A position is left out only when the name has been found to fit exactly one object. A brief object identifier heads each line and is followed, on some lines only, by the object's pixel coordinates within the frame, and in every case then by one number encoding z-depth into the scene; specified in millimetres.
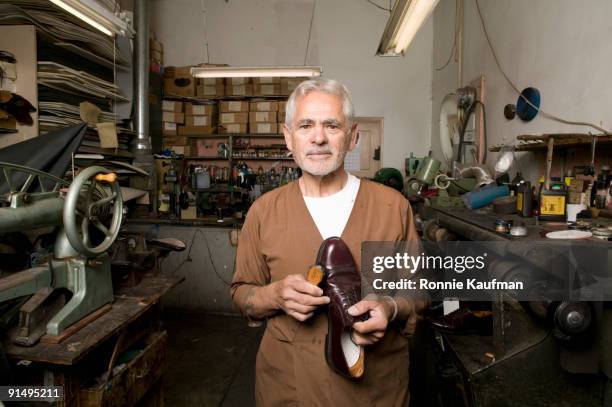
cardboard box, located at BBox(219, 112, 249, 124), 5531
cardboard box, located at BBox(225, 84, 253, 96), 5453
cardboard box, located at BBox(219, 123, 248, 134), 5566
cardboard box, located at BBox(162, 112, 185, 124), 5539
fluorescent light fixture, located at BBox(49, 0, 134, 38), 2314
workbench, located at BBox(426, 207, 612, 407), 1151
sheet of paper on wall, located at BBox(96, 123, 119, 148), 3744
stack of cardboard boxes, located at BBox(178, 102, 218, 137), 5586
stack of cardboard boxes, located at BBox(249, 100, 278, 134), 5465
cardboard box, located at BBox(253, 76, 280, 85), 5422
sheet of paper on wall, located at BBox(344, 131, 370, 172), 6066
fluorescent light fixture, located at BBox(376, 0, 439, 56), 2277
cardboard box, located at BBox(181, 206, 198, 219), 4551
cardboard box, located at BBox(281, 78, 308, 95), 5461
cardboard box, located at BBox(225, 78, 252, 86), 5457
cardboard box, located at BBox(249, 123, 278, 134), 5492
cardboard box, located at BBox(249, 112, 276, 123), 5469
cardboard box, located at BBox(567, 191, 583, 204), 1839
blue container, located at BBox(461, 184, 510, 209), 2402
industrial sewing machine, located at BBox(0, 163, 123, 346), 1331
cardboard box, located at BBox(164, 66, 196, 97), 5531
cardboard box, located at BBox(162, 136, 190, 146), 5621
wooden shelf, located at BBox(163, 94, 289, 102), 5496
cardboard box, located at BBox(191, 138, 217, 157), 6016
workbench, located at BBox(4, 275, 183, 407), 1319
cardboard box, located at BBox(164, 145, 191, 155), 5645
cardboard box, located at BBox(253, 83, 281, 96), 5445
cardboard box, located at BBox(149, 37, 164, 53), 5504
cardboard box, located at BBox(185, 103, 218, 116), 5586
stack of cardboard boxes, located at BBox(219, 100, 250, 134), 5527
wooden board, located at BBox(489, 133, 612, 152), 1745
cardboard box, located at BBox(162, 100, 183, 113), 5539
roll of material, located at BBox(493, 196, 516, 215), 2094
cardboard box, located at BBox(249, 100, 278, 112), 5459
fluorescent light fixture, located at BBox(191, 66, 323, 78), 3715
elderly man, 1075
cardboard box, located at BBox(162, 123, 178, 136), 5578
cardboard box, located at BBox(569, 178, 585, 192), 1845
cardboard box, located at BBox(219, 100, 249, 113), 5520
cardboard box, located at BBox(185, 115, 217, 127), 5594
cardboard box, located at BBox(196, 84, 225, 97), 5461
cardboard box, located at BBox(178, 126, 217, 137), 5570
